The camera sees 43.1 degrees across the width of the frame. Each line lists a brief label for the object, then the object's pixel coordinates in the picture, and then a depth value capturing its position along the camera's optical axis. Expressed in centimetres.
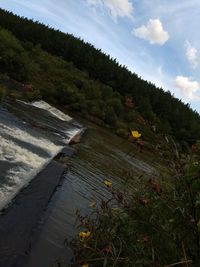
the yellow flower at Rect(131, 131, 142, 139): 152
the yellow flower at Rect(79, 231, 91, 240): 255
